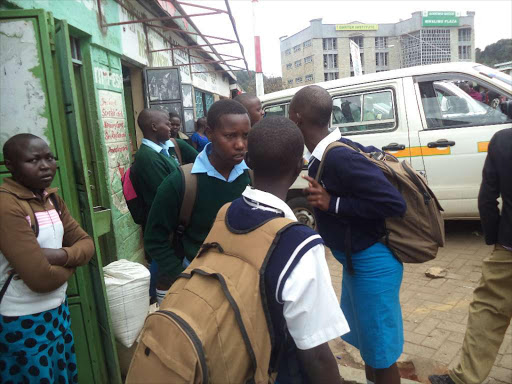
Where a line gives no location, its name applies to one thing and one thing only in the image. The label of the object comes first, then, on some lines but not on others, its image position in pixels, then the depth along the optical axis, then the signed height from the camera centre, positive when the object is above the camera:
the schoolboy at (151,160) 3.17 -0.16
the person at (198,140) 6.83 -0.07
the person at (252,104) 3.59 +0.25
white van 4.58 -0.01
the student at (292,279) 1.09 -0.40
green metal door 2.10 +0.12
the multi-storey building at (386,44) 56.69 +11.31
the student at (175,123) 5.85 +0.22
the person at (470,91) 4.69 +0.30
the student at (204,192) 1.98 -0.27
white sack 2.56 -1.01
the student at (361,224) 1.85 -0.49
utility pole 14.64 +2.80
